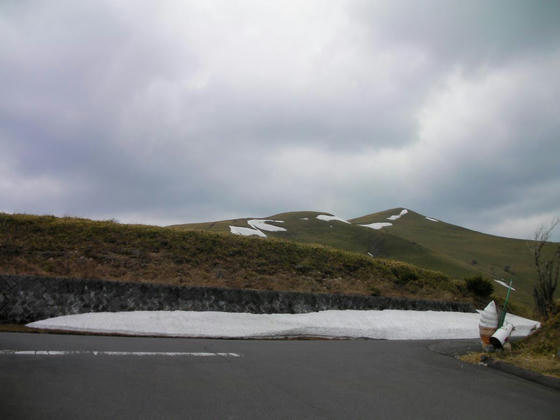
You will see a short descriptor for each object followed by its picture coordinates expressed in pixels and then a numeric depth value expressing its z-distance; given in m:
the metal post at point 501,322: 10.64
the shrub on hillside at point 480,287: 25.27
